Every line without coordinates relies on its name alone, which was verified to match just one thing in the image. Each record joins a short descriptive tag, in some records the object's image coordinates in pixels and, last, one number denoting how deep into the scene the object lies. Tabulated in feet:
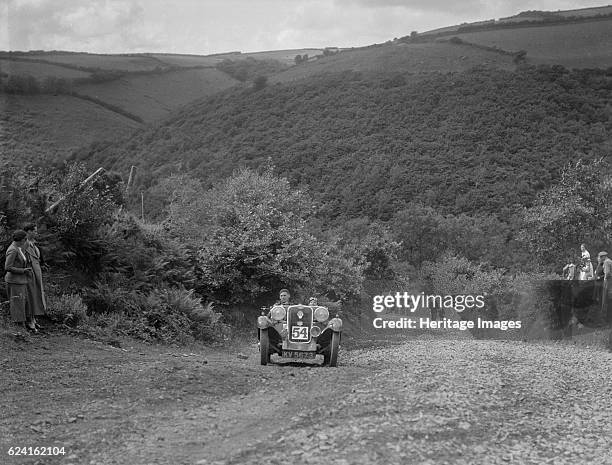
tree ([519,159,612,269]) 88.12
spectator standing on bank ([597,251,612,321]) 58.83
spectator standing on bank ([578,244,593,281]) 64.85
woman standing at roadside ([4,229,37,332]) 40.24
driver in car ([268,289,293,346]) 38.60
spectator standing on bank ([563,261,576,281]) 67.77
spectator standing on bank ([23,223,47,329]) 41.68
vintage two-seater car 37.88
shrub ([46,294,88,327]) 45.21
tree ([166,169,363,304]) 66.49
